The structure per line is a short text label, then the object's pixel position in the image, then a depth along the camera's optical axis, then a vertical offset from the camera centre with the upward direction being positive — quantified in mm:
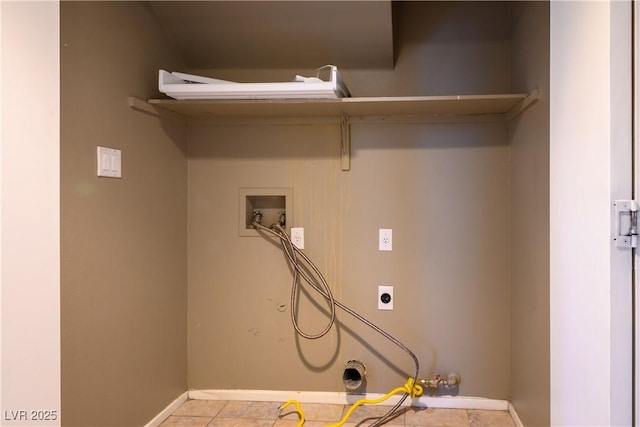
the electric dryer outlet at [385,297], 2117 -438
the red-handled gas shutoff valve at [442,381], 2016 -855
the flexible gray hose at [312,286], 2059 -390
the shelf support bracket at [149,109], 1725 +518
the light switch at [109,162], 1533 +224
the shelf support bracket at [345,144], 2105 +400
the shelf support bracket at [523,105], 1604 +509
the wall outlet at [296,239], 2158 -122
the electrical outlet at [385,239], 2115 -120
